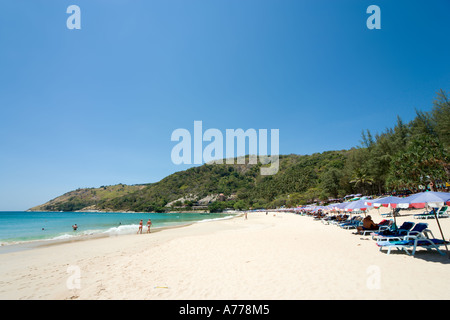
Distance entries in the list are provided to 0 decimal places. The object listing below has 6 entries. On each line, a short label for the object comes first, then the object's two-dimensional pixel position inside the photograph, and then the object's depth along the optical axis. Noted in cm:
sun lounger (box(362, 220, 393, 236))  1139
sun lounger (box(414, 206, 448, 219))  1771
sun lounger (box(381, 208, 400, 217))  2243
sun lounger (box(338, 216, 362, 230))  1596
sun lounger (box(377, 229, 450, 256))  704
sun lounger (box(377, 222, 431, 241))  765
